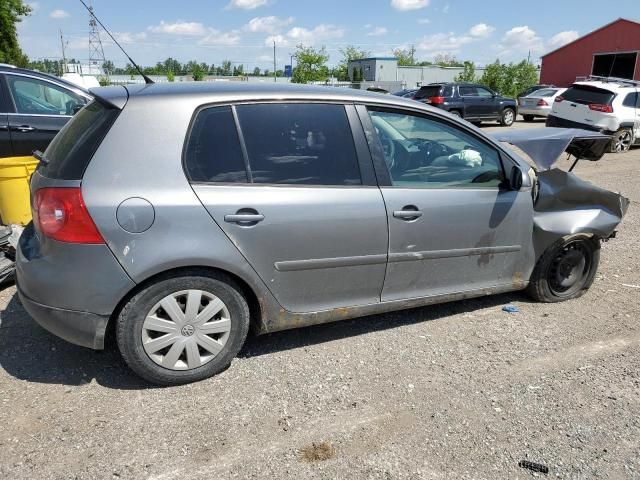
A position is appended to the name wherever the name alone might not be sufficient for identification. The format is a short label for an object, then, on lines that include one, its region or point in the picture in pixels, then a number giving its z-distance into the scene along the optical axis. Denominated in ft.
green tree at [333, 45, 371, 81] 205.36
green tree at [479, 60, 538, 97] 122.52
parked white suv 42.98
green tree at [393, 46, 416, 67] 244.20
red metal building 100.37
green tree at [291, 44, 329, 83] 152.35
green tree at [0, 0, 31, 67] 110.01
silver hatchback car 8.77
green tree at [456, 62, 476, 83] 136.67
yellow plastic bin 16.11
